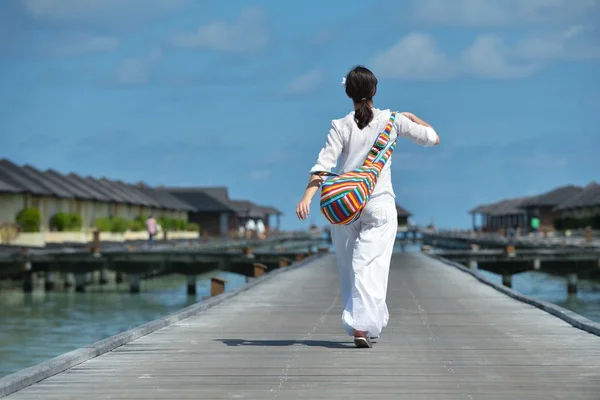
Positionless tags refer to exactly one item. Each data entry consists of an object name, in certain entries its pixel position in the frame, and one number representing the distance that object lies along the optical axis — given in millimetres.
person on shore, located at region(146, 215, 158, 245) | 50875
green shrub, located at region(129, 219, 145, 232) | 79675
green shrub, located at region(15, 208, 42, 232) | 54000
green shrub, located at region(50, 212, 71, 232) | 62156
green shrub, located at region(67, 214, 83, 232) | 63438
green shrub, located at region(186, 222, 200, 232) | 101188
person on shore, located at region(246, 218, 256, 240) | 104312
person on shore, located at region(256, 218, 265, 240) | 109919
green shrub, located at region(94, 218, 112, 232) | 70188
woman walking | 8742
